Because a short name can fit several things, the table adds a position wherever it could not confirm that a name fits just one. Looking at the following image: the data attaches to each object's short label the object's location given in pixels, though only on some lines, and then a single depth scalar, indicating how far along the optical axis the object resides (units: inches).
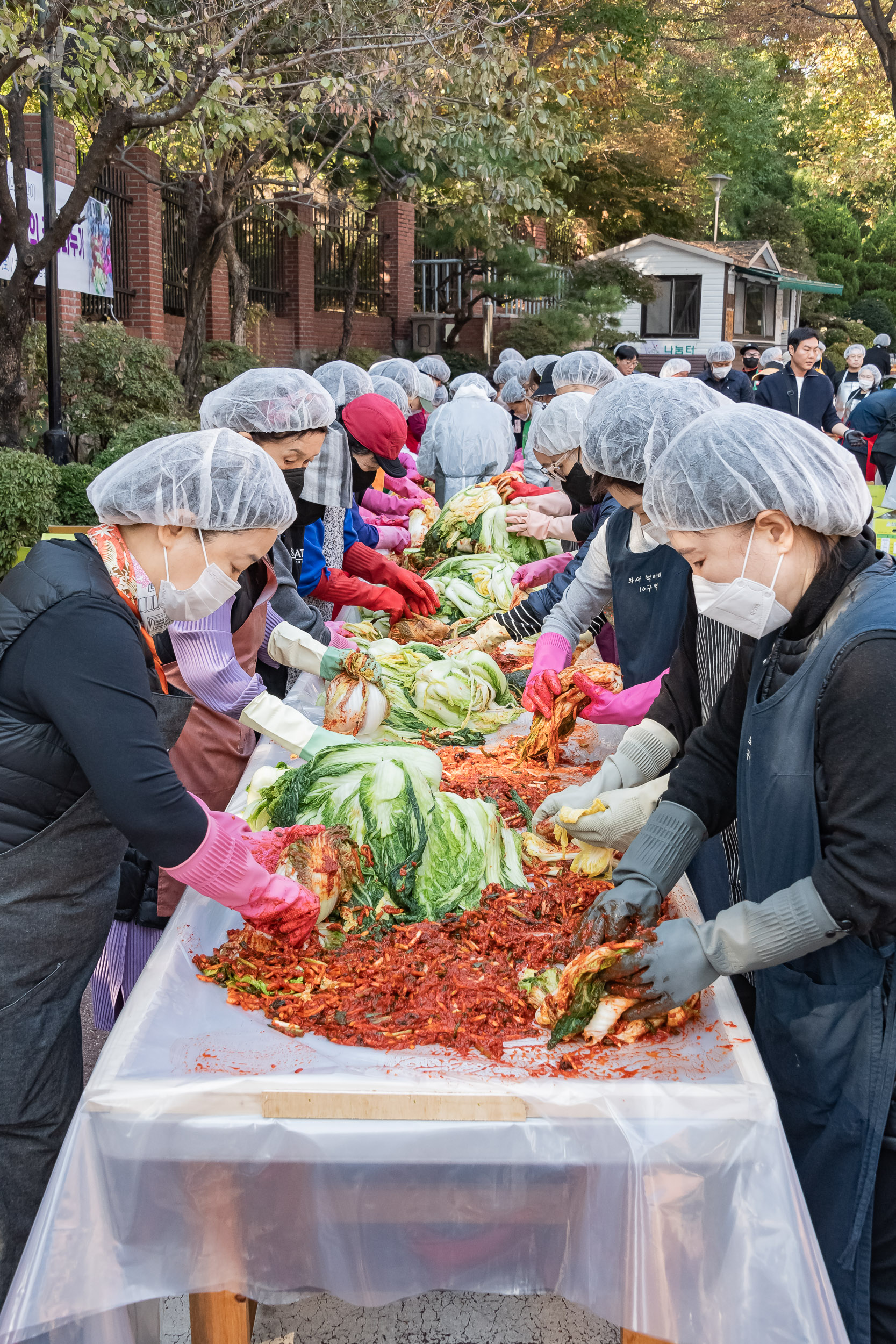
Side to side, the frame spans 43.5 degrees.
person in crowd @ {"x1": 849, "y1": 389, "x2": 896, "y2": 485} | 454.6
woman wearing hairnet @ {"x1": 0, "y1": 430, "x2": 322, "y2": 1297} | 81.0
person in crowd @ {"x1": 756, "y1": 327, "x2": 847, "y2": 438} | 422.3
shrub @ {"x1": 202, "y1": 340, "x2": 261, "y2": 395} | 623.8
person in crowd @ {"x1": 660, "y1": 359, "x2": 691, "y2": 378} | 501.7
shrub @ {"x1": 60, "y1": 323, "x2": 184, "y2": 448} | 469.1
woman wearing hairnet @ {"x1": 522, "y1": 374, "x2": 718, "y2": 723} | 129.0
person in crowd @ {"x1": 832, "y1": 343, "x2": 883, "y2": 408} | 655.1
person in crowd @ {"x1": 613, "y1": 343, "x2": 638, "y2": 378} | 511.8
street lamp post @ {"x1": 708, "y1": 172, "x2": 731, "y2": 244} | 1237.7
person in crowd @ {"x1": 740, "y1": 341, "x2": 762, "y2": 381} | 808.9
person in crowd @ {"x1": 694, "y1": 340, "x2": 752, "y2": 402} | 485.1
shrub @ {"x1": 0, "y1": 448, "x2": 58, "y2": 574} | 318.0
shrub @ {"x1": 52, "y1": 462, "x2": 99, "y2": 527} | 374.3
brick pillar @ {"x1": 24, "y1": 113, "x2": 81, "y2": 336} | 467.8
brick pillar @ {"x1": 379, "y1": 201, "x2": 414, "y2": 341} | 953.5
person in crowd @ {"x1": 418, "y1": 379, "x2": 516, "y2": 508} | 340.2
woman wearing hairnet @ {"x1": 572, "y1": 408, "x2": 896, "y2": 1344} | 74.2
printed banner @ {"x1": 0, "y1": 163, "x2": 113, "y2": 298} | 458.9
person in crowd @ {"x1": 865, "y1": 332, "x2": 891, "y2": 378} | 722.2
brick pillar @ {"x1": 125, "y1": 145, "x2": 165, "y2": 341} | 608.1
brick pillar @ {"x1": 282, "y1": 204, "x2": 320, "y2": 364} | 839.7
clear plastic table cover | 71.3
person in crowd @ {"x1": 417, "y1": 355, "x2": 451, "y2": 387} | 508.7
